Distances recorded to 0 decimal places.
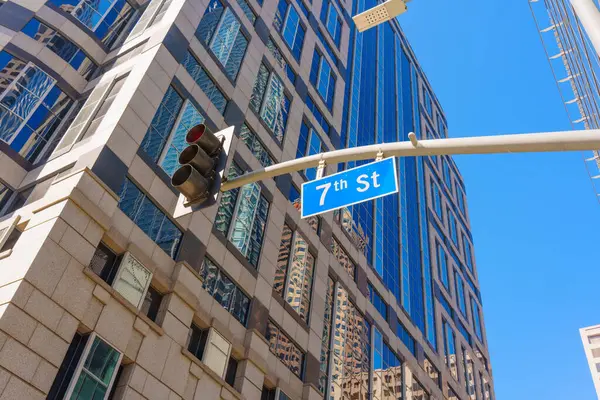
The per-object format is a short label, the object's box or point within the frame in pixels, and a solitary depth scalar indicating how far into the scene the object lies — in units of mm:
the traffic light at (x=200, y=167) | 7770
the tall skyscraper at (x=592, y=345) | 124188
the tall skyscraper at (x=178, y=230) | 15648
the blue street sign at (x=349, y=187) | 7707
